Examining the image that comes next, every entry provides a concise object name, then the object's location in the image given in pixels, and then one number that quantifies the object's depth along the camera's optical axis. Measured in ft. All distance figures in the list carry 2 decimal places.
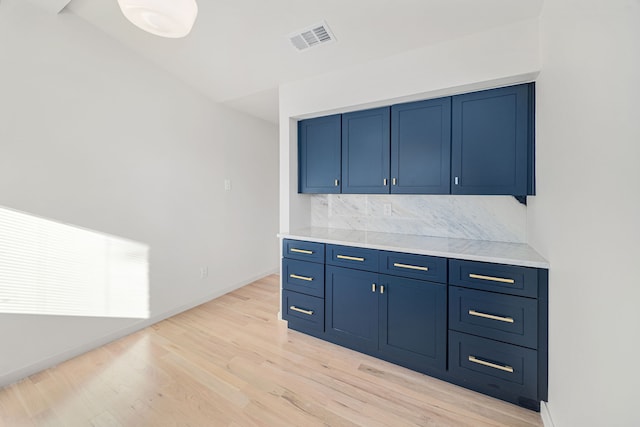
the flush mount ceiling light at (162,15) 4.10
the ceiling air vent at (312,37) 7.00
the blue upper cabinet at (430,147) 6.38
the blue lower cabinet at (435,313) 5.55
